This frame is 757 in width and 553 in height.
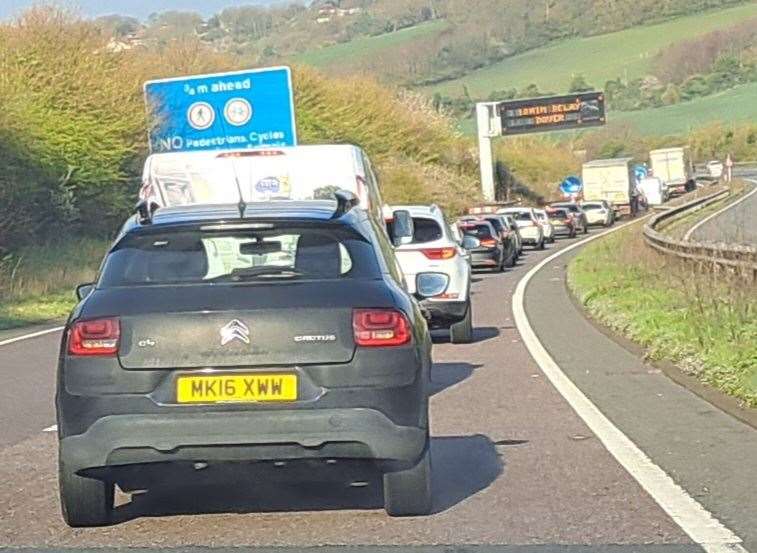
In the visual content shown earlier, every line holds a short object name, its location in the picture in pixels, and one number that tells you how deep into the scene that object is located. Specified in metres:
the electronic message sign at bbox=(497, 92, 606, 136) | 85.31
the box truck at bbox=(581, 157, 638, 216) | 78.50
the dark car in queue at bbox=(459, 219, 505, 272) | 36.69
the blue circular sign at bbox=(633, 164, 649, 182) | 90.42
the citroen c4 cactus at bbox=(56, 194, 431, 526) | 7.06
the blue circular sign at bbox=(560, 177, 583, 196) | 81.69
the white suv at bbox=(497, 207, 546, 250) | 51.06
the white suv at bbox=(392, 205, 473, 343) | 17.92
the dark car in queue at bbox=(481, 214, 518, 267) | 39.50
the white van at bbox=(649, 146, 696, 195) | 100.62
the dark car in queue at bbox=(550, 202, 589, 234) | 62.94
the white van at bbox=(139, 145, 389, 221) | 17.81
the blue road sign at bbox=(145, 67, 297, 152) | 31.89
